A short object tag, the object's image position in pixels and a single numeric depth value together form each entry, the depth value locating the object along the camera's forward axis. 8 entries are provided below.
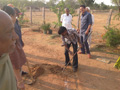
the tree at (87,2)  18.73
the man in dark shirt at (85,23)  4.16
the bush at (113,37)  4.98
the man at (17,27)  2.27
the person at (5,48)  0.80
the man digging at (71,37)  2.92
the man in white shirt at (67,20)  5.41
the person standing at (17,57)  1.82
